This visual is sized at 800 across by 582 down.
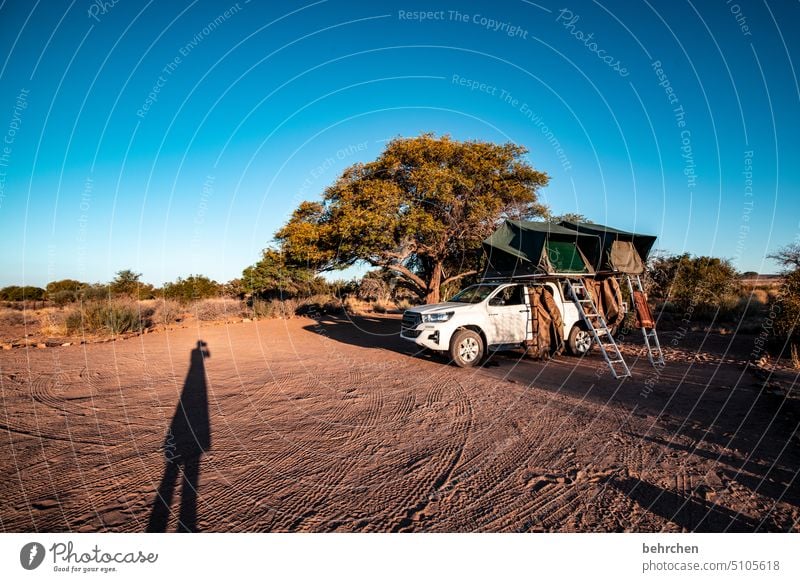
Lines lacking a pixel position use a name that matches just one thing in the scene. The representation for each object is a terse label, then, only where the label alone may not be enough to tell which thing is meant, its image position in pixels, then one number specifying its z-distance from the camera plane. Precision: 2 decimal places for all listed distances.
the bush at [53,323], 13.44
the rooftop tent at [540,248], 8.80
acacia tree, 14.12
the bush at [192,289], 33.72
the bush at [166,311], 18.78
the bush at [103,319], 13.31
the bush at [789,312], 8.90
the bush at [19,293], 32.33
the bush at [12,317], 16.75
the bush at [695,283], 16.55
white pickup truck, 8.32
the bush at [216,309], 22.25
